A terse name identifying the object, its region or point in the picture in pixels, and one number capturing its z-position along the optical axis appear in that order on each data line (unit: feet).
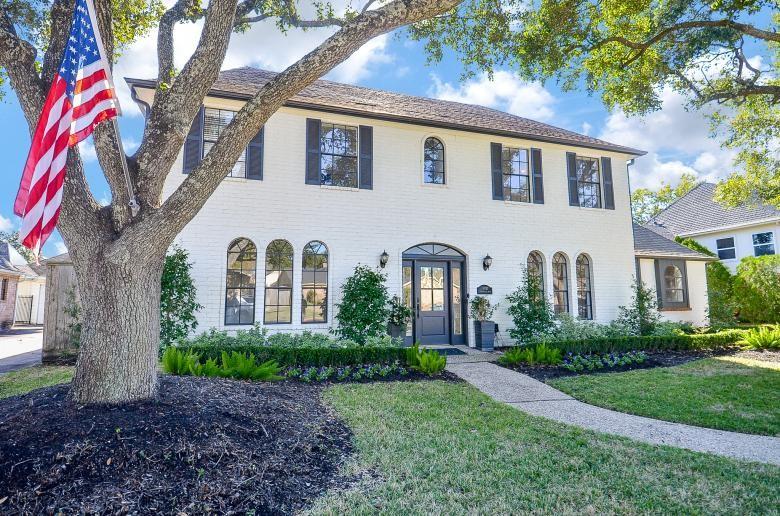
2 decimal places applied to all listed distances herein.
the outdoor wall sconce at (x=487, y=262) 35.47
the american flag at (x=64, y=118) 10.48
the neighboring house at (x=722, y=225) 60.95
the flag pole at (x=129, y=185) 12.61
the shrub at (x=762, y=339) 34.47
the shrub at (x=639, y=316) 37.88
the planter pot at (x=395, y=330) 31.96
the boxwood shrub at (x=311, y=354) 24.03
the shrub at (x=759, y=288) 53.26
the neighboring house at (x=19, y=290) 62.03
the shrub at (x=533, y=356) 27.48
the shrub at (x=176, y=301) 27.02
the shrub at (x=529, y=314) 33.30
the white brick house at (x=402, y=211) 30.35
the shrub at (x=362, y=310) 29.48
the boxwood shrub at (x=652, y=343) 29.84
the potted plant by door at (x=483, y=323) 33.94
